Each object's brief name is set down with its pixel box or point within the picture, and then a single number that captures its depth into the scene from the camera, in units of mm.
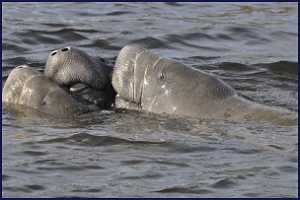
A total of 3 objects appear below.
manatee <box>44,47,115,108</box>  19406
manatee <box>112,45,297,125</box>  18516
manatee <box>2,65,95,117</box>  19281
